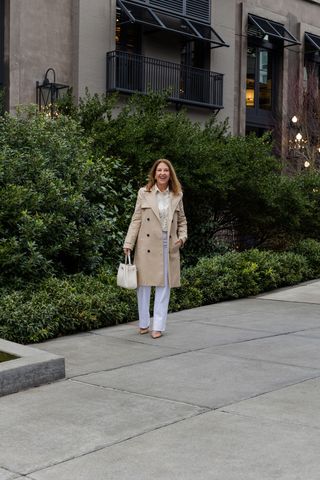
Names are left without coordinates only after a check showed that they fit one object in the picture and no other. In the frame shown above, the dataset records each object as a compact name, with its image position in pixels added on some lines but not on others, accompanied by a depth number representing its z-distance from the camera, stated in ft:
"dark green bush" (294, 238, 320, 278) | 44.39
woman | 25.84
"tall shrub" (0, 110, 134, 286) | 28.58
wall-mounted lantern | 60.90
